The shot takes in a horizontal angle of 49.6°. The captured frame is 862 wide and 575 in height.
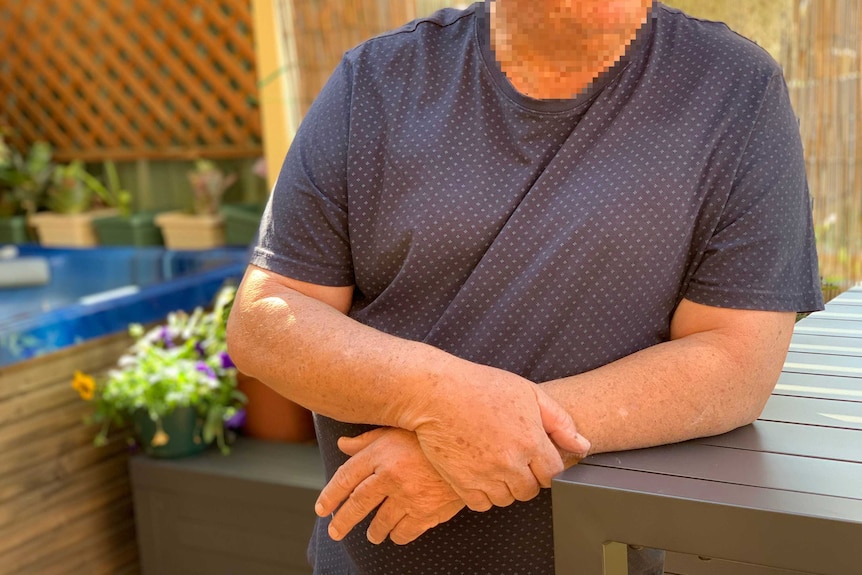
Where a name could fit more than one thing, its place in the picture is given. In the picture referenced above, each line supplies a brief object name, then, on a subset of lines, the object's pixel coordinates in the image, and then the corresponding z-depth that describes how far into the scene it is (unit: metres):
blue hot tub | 1.80
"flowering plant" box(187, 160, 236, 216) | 2.99
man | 0.70
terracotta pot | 1.79
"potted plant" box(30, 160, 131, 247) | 3.20
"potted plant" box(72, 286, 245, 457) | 1.75
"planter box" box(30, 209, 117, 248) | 3.19
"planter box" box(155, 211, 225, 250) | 2.90
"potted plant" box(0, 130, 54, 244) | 3.40
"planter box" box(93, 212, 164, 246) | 3.09
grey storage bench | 1.61
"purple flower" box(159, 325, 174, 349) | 1.88
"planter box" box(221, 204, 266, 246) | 2.78
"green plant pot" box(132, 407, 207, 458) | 1.74
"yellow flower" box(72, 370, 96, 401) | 1.77
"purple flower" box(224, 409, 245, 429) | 1.81
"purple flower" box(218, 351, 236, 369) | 1.79
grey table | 0.57
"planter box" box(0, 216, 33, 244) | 3.38
